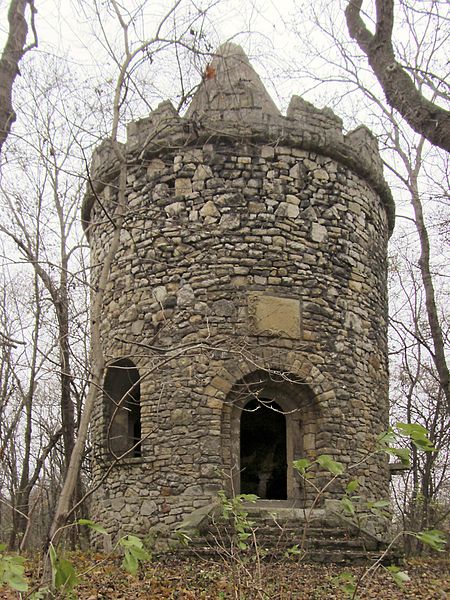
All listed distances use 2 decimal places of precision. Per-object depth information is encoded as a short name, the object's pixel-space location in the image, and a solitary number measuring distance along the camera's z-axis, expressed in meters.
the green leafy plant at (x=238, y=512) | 4.62
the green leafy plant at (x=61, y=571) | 3.40
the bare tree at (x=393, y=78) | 5.82
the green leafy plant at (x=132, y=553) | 3.41
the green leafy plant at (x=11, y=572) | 3.11
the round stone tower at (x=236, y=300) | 8.86
